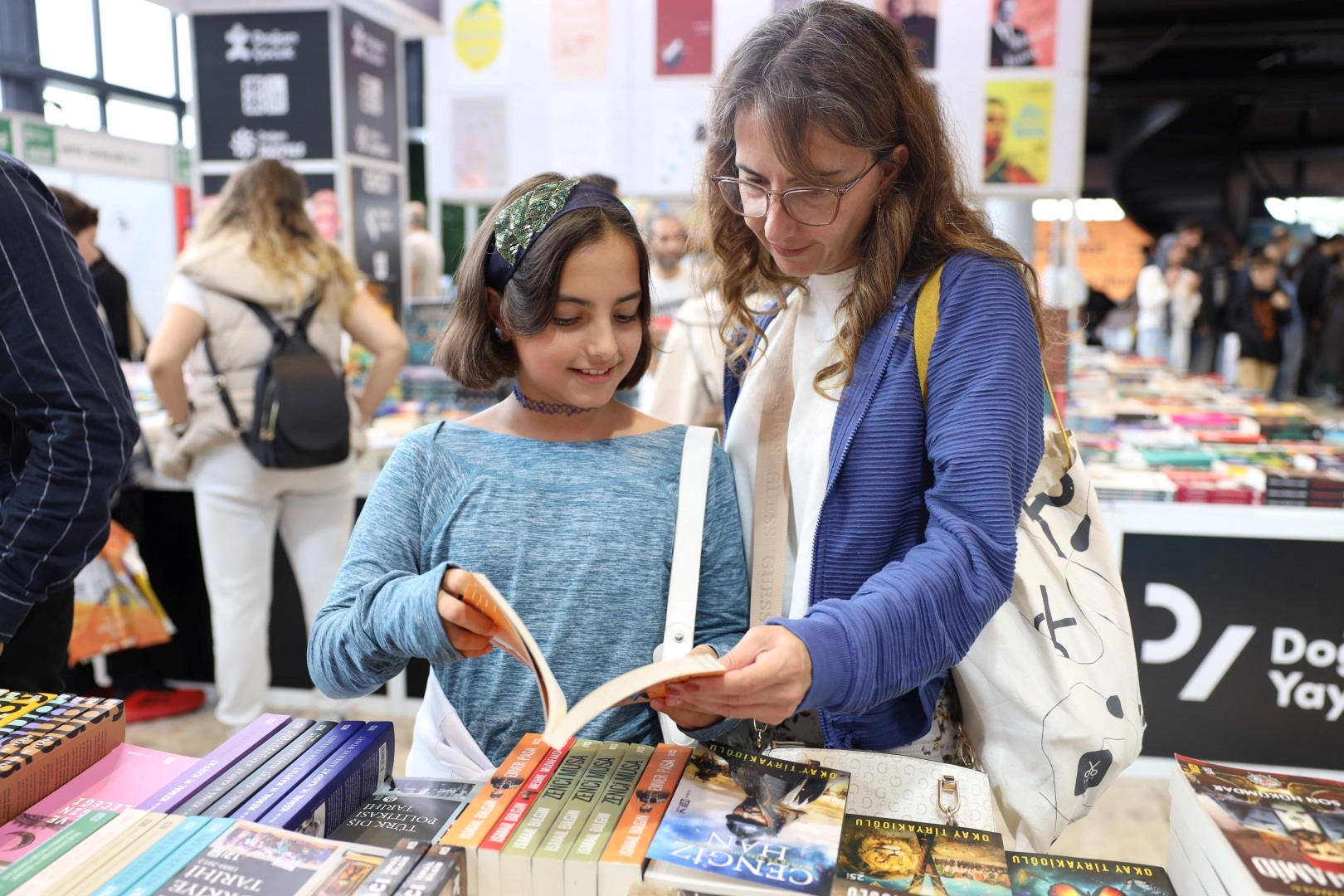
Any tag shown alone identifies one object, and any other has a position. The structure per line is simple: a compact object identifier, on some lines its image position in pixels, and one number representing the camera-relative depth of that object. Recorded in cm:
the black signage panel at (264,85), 481
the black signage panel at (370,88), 499
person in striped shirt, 142
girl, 121
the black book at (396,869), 77
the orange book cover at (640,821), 79
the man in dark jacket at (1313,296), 1220
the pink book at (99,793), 89
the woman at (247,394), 294
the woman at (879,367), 97
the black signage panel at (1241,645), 297
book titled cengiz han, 79
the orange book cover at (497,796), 83
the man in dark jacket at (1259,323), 1141
